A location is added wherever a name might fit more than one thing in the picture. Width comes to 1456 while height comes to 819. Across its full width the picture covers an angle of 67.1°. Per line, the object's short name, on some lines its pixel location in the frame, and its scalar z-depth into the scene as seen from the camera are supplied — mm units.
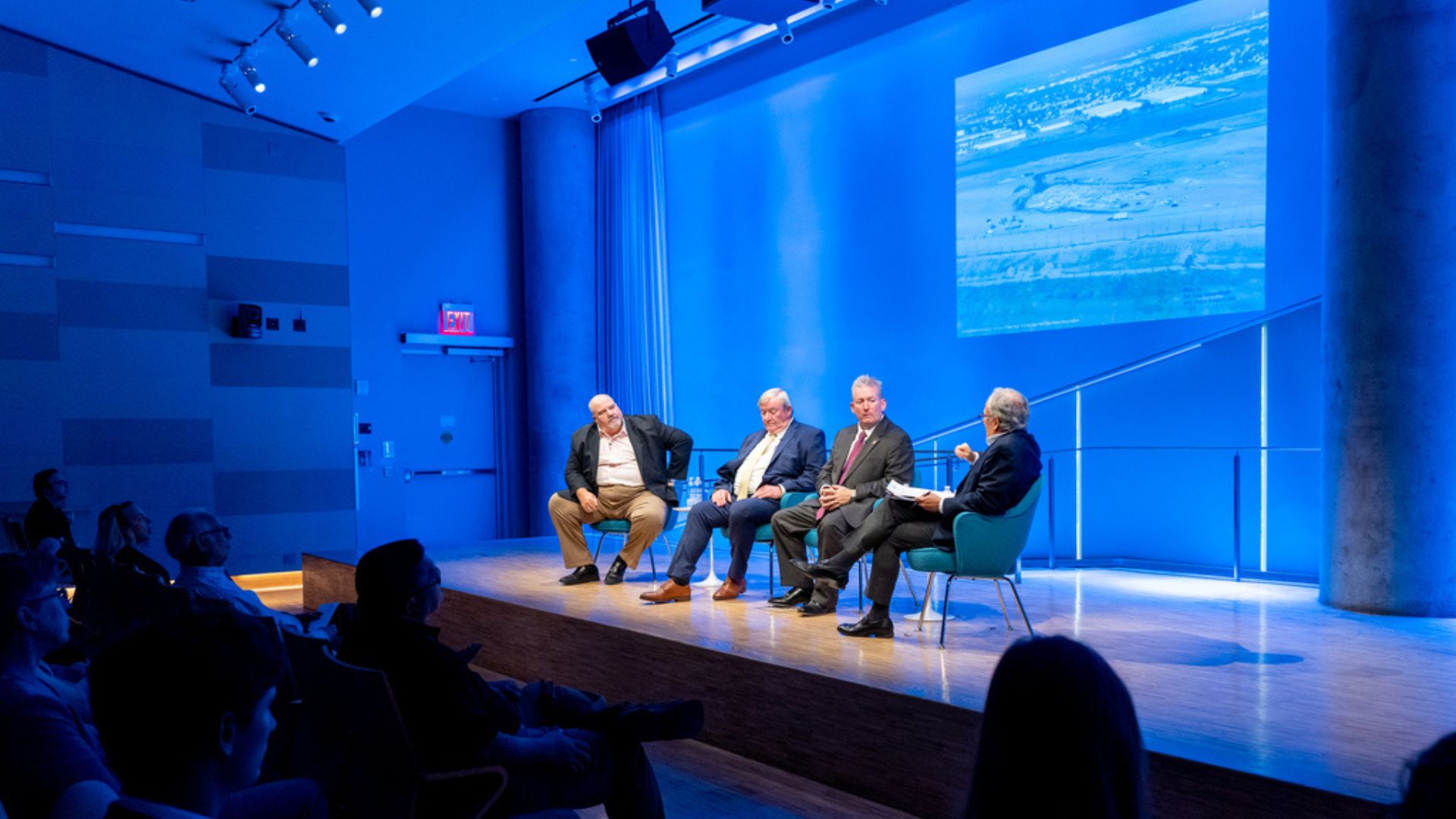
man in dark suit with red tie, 5012
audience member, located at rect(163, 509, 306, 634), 3615
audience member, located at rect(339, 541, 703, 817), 2297
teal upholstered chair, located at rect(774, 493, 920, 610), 5590
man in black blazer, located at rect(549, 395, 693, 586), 6098
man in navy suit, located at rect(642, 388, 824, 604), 5520
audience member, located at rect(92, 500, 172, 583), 4668
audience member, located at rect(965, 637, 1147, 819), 1085
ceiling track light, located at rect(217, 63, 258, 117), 7438
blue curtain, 9969
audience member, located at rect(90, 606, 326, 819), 1216
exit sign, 9930
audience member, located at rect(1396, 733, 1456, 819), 770
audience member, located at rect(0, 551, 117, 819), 1706
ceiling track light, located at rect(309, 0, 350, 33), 5934
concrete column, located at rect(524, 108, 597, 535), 10062
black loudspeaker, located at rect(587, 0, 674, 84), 6273
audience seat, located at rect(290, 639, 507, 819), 2230
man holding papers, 4371
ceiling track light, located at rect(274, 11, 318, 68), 6293
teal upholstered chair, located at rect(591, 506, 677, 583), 6164
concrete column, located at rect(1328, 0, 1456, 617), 4957
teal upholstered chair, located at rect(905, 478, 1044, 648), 4367
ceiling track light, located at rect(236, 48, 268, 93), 7062
